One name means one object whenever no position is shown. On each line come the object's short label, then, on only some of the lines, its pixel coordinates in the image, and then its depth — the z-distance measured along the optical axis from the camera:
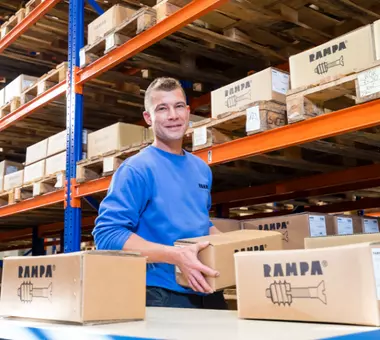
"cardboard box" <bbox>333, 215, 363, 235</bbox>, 3.51
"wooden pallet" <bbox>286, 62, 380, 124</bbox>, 2.56
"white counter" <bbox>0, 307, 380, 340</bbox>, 1.30
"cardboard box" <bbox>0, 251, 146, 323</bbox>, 1.65
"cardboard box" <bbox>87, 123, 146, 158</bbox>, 4.57
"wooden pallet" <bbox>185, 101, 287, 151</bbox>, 3.17
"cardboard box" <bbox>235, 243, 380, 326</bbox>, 1.44
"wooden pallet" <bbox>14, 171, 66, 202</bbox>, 5.27
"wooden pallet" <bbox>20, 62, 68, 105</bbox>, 5.55
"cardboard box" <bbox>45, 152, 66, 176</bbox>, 5.32
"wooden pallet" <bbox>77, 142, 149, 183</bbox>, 4.32
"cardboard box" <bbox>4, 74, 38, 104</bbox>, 6.31
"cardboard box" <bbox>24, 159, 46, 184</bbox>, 5.66
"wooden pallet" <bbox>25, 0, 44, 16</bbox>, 5.99
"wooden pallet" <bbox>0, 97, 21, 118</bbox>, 6.38
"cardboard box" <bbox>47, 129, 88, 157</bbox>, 5.16
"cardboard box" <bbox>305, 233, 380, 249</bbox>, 2.00
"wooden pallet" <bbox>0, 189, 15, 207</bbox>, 6.21
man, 2.49
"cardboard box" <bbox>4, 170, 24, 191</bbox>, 6.18
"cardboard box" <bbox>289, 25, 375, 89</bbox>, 2.77
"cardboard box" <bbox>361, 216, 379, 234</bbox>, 3.69
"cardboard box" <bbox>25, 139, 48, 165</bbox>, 5.68
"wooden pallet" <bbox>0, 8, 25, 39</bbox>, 6.21
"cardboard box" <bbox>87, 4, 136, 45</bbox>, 4.62
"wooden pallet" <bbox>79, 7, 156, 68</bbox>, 4.07
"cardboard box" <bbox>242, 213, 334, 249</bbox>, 3.39
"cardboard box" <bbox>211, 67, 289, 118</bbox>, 3.27
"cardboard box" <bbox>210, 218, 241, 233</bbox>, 3.79
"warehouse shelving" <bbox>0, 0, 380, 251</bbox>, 2.90
